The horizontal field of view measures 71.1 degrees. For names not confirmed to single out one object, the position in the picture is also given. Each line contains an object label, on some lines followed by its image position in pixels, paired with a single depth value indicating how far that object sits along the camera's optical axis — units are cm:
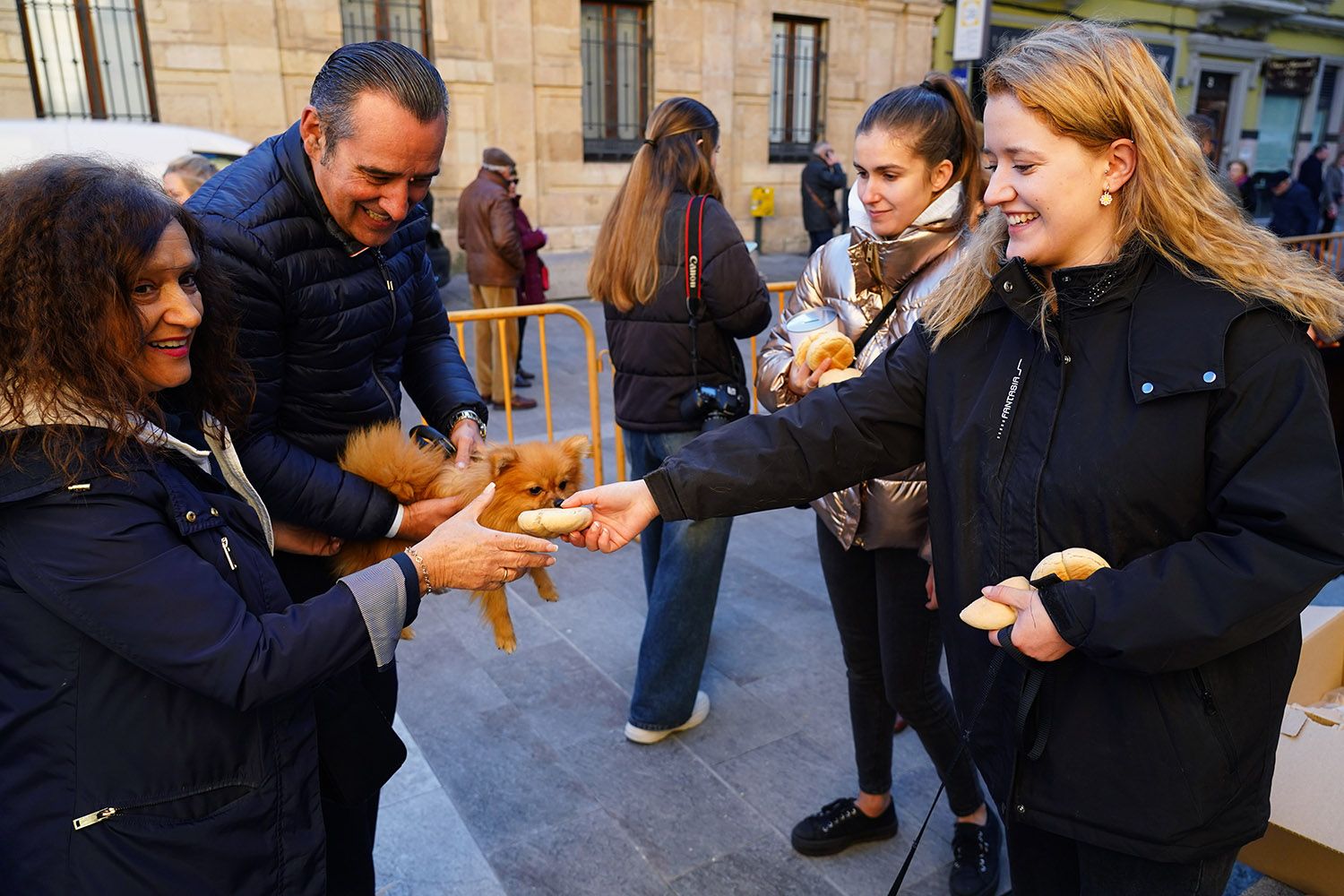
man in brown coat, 934
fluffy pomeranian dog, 255
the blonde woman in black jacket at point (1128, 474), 160
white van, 980
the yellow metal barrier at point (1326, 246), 916
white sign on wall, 1096
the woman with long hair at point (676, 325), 387
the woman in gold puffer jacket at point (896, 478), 284
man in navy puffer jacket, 226
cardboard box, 253
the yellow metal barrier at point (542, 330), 551
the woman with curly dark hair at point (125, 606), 154
